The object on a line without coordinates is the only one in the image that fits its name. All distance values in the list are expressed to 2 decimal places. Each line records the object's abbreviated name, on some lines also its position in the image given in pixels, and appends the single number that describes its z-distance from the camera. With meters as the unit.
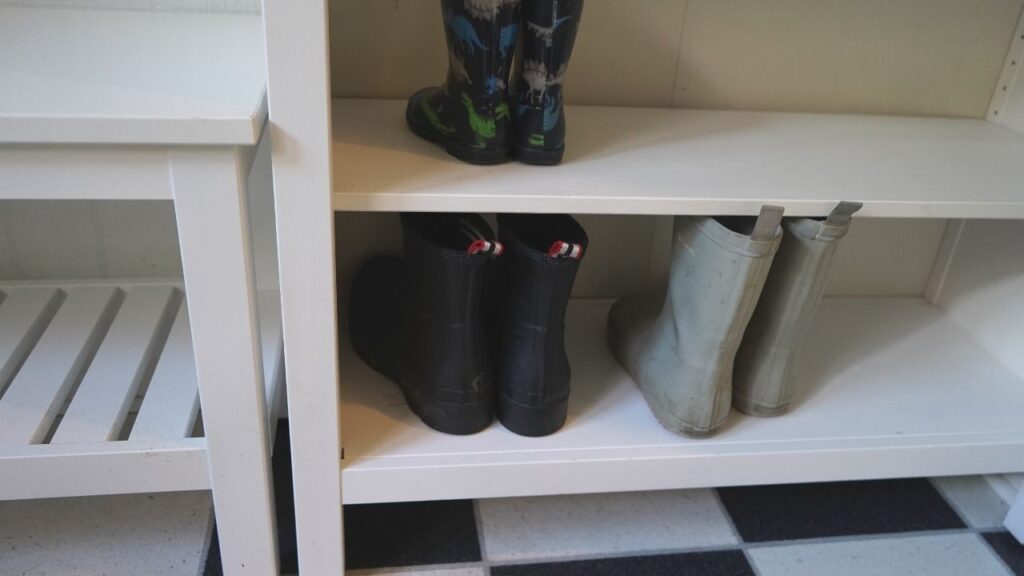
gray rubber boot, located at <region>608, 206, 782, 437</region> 0.75
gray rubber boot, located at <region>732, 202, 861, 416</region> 0.78
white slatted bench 0.60
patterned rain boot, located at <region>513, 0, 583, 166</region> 0.73
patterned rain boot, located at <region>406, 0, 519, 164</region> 0.72
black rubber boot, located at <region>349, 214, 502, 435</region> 0.77
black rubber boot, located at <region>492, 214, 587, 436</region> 0.78
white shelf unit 0.69
